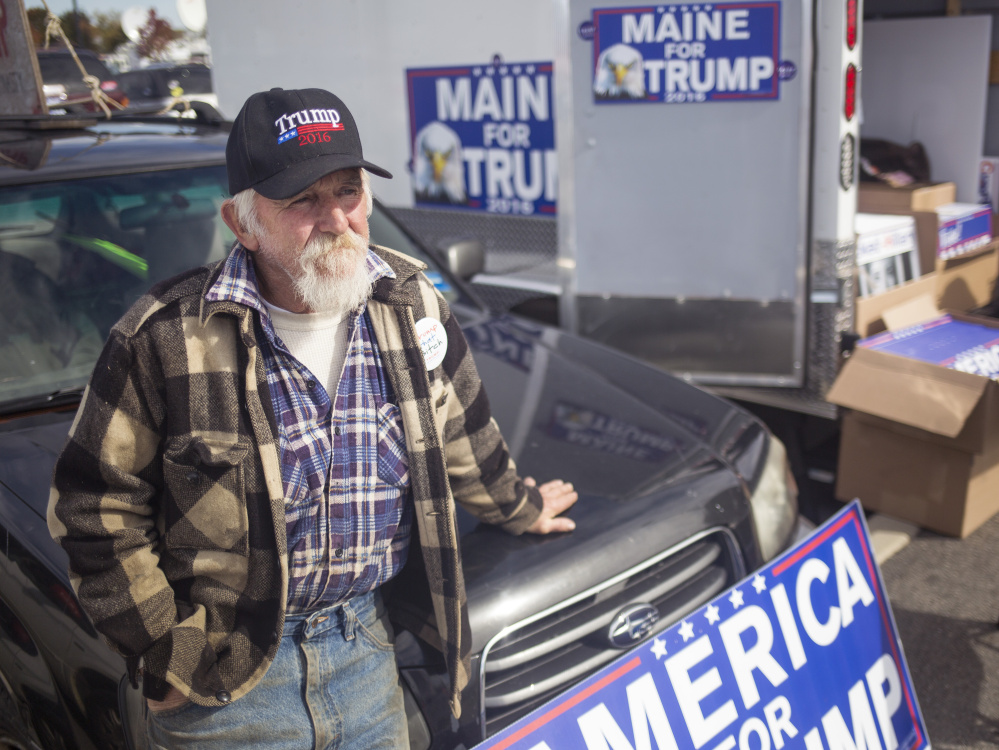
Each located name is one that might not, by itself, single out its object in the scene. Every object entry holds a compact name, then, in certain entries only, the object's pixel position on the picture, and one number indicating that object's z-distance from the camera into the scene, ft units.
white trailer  13.98
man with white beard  5.35
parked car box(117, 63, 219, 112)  46.80
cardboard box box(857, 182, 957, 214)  18.76
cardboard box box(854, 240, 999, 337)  14.79
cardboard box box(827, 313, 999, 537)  12.51
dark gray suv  6.54
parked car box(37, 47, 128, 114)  37.01
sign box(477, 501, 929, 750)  5.86
